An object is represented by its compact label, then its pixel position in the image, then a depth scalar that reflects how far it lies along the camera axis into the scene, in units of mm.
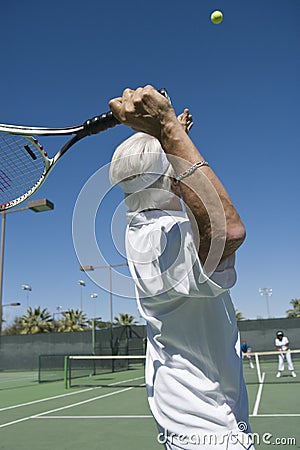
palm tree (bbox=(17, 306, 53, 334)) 49444
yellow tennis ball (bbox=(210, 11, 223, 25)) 4301
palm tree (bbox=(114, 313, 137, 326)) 49031
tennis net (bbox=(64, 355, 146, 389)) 13688
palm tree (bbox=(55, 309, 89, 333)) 53625
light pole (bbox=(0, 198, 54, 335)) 11573
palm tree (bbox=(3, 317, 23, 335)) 51031
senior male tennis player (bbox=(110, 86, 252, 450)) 1125
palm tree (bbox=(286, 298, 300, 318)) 50188
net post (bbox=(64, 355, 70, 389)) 12353
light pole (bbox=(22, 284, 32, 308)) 29556
